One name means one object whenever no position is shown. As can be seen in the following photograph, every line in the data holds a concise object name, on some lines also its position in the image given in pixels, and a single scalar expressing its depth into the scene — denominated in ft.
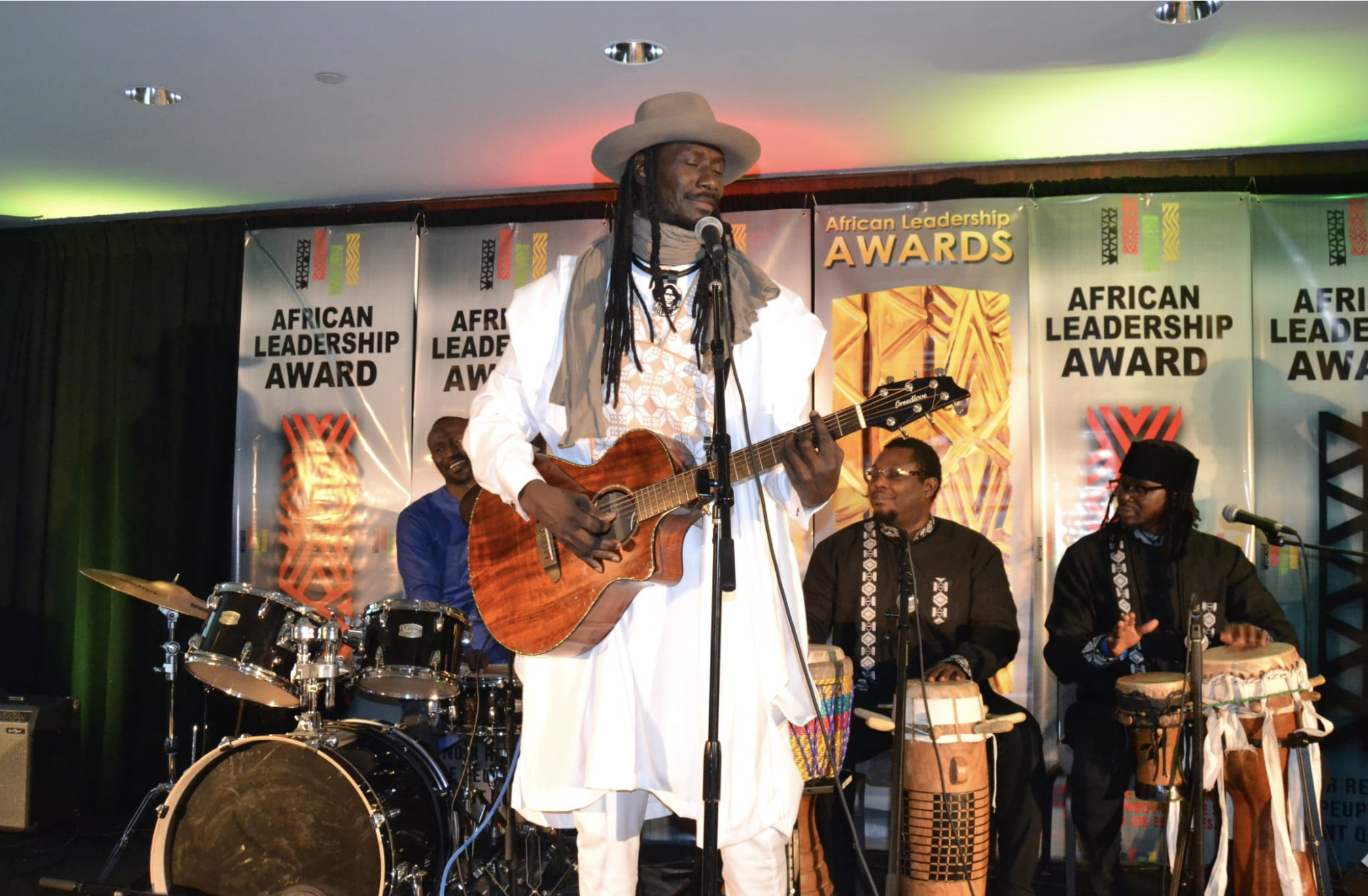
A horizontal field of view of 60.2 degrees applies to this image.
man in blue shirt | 19.08
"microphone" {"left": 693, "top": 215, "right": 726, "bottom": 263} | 8.41
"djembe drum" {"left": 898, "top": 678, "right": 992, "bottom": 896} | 13.43
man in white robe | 8.75
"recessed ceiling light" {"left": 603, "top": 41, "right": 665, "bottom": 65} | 15.97
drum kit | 13.64
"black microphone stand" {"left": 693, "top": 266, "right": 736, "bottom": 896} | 7.71
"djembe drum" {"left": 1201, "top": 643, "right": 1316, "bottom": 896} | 13.37
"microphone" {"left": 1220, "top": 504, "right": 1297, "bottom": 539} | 13.76
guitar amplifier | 20.47
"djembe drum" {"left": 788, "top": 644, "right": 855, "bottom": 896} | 12.86
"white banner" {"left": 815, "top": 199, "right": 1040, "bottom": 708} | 19.56
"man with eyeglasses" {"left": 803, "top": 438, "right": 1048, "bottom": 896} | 15.83
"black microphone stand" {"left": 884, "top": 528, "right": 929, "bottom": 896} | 11.47
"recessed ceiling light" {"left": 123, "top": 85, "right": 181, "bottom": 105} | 17.46
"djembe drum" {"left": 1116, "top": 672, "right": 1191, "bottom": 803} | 13.24
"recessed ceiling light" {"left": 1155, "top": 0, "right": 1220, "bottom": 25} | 14.61
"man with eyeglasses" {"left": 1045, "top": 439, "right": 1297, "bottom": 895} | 16.26
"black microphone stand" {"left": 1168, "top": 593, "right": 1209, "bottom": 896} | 11.97
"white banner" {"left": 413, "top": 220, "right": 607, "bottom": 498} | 21.58
